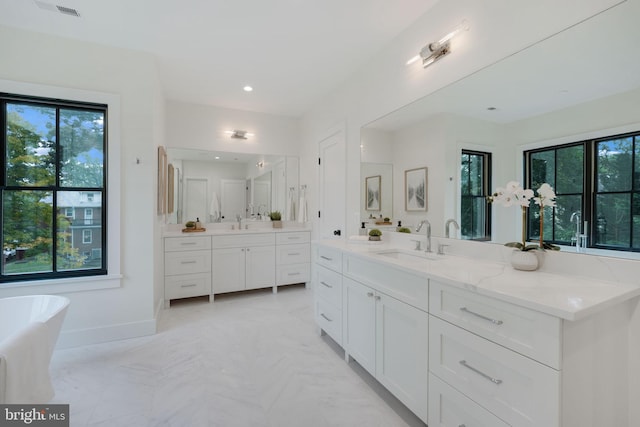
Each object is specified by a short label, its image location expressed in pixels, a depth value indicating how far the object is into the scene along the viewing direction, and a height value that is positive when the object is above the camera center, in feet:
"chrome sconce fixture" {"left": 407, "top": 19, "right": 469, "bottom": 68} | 6.12 +3.87
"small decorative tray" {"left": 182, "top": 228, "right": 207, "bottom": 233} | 12.35 -0.80
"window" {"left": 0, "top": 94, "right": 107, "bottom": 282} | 7.77 +0.81
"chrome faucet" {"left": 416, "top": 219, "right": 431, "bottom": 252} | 6.97 -0.62
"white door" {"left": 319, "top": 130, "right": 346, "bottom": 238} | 10.85 +1.10
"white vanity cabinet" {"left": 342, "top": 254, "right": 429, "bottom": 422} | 4.85 -2.37
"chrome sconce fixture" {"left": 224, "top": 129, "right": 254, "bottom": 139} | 13.65 +3.86
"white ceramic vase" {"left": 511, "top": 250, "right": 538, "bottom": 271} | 4.79 -0.83
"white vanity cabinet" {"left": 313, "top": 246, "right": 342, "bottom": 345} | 7.53 -2.28
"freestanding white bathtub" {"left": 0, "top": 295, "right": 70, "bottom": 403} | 3.57 -2.03
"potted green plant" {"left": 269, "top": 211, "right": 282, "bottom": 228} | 14.32 -0.36
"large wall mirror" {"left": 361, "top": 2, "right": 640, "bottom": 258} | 4.07 +1.95
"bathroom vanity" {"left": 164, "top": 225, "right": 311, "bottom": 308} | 11.51 -2.15
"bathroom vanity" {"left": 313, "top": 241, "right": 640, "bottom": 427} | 3.16 -1.81
